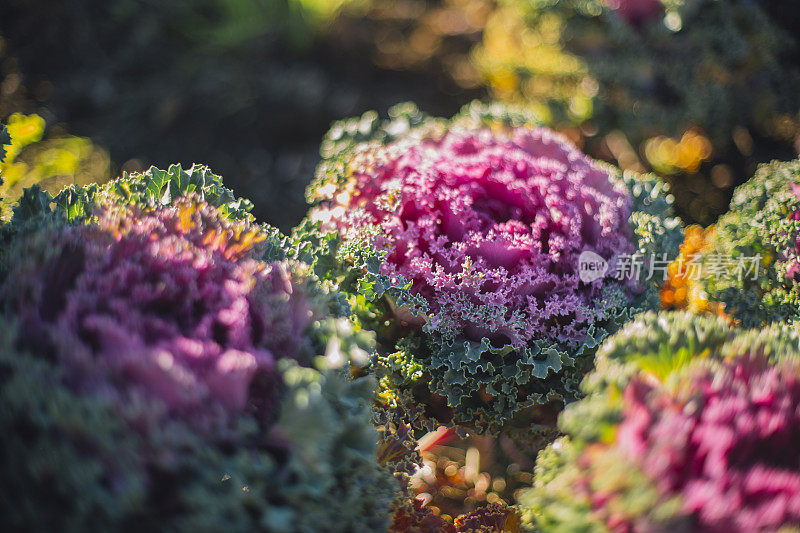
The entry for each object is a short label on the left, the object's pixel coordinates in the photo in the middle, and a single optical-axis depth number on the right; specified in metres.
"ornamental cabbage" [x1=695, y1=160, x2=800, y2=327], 0.83
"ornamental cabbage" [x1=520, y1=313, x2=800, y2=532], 0.44
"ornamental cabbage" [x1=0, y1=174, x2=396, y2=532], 0.43
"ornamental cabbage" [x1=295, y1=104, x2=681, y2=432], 0.75
